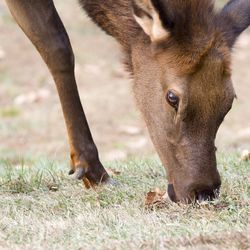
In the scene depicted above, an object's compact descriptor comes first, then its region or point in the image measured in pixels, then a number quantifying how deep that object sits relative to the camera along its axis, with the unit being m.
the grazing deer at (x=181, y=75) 12.27
